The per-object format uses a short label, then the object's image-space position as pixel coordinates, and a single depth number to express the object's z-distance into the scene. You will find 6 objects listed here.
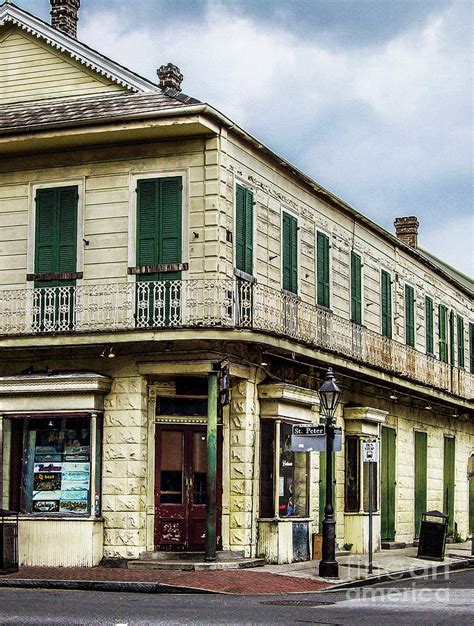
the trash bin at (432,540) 23.67
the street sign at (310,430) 19.19
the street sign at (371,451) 20.53
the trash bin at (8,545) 18.34
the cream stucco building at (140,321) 20.05
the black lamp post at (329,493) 18.48
